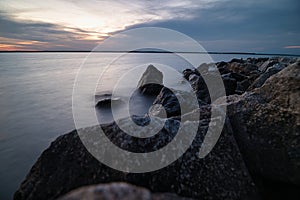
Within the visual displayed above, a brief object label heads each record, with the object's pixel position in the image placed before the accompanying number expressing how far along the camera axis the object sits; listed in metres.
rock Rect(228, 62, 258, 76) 19.18
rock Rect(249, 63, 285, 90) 8.24
